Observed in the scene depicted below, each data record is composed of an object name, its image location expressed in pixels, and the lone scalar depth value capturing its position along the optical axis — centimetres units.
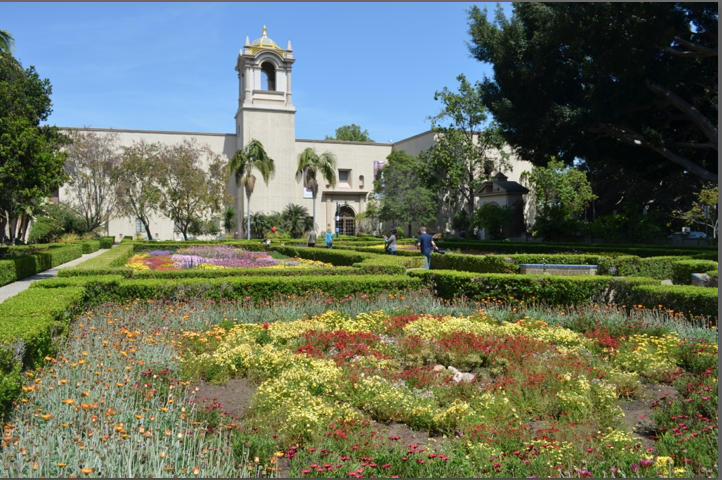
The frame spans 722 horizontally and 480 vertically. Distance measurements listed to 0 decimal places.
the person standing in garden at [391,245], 1772
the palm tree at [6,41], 2291
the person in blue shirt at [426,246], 1515
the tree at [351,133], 6806
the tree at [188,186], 3281
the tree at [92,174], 3491
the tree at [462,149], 3816
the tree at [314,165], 3494
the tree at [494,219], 3406
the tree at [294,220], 3966
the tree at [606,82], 1905
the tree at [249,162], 3497
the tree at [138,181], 3353
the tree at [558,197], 3008
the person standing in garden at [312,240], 2383
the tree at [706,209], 2930
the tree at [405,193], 3834
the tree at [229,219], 4069
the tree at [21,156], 1470
